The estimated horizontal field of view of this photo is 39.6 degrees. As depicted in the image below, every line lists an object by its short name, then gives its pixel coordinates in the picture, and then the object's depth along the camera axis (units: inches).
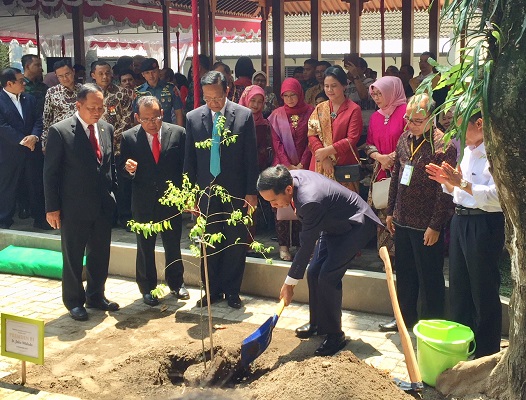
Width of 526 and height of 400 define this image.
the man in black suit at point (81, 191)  233.1
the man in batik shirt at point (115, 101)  319.6
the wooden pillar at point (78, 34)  487.8
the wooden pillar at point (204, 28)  509.7
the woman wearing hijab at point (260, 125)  284.8
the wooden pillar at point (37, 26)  533.0
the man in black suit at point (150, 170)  244.8
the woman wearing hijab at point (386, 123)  241.9
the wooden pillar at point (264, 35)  568.1
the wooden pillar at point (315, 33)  498.0
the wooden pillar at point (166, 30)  569.0
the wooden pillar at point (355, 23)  516.4
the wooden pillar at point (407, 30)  449.4
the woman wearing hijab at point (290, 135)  277.7
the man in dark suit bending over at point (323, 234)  196.4
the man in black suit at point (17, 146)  338.0
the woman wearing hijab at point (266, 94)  320.8
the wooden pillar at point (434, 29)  468.8
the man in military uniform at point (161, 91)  340.5
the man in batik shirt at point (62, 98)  317.1
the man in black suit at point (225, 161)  243.4
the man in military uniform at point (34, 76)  369.2
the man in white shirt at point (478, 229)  182.7
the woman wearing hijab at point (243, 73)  338.0
